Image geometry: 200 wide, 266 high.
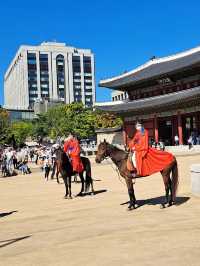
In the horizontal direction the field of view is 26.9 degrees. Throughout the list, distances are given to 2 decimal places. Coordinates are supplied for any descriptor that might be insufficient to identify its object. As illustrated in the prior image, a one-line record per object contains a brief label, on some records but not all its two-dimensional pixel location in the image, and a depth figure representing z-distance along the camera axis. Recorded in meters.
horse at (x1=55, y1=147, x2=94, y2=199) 14.77
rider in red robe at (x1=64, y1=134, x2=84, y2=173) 15.09
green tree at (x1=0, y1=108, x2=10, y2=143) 69.68
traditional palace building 44.69
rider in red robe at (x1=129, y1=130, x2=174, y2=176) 11.54
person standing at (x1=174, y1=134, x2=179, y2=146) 44.88
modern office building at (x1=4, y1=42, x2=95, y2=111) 169.25
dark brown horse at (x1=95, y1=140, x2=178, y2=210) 11.60
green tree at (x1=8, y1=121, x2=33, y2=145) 99.40
